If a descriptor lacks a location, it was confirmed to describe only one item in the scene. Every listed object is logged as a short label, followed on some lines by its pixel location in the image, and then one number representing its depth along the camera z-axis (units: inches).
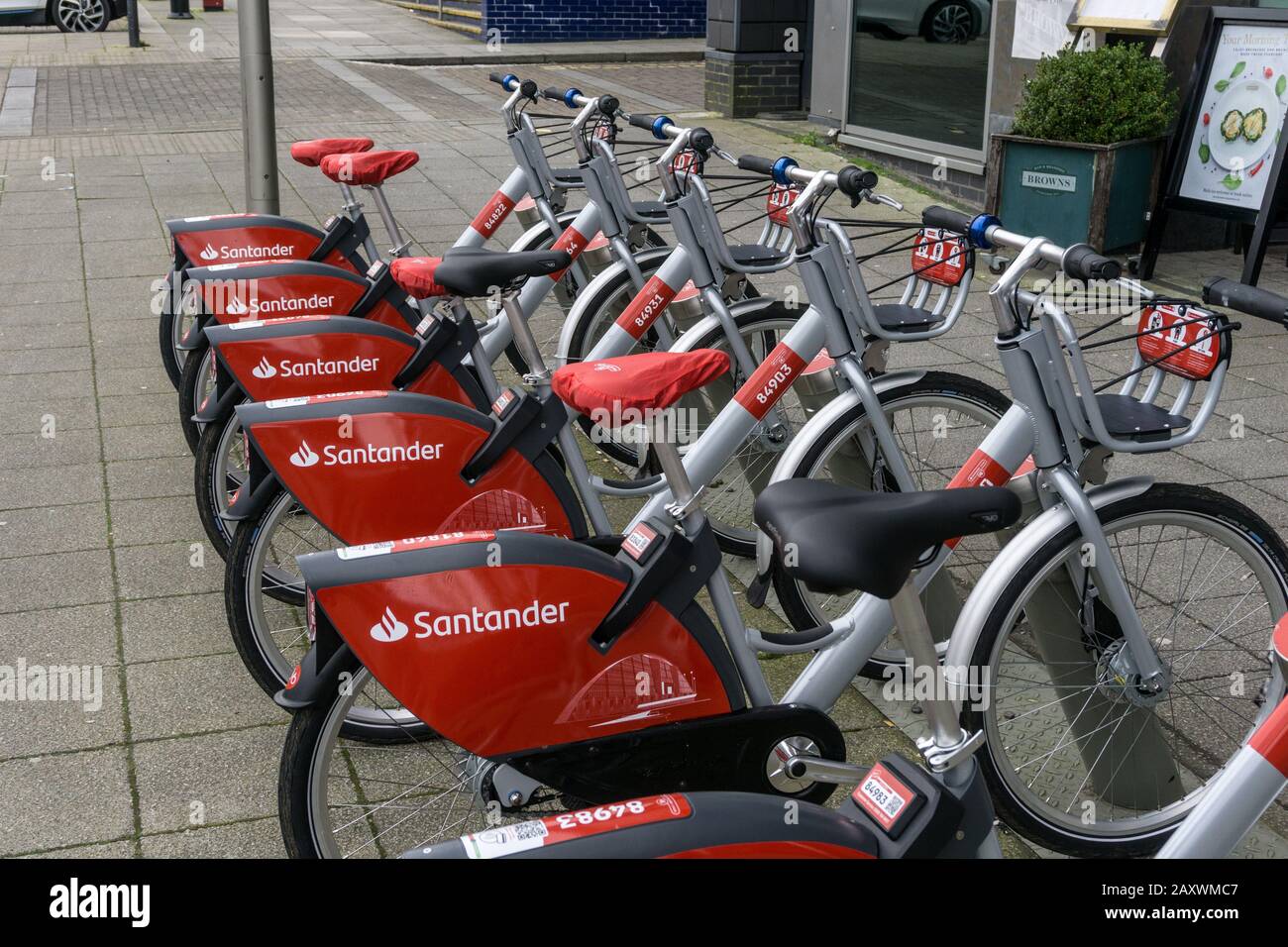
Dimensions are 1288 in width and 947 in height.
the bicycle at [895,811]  71.9
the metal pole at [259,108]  259.0
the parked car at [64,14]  814.5
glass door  386.9
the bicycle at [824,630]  98.3
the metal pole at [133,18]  730.8
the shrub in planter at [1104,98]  299.6
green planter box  301.3
